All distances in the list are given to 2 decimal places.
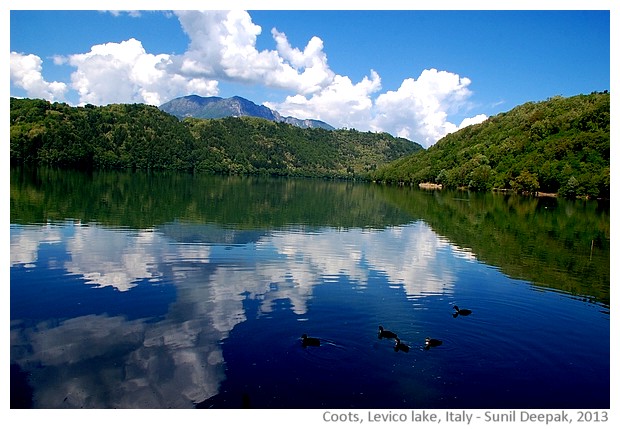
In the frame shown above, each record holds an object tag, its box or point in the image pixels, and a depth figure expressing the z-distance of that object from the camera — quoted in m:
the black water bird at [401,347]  17.48
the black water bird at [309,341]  17.67
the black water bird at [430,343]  17.95
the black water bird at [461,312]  22.12
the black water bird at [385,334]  18.44
